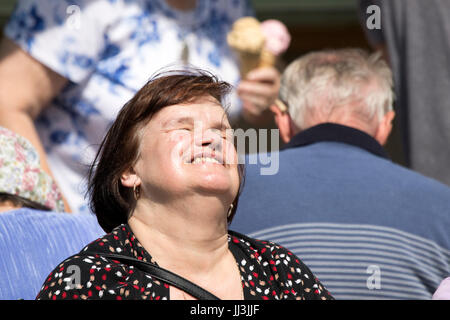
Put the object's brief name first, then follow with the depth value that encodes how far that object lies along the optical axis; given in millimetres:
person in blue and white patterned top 5293
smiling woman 3285
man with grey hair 4500
